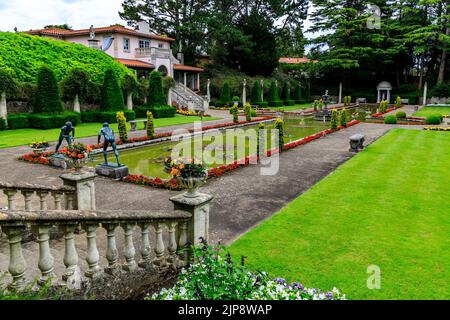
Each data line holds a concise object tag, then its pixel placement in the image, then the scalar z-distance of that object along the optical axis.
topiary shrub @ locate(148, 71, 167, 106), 36.12
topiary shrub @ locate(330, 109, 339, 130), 26.59
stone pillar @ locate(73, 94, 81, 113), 30.36
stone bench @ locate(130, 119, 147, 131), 25.77
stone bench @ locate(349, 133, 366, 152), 18.18
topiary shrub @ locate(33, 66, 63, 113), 26.83
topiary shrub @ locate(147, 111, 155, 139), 20.72
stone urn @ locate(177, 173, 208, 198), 5.72
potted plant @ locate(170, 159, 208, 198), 5.74
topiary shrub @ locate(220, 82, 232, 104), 49.84
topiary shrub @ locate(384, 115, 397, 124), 32.50
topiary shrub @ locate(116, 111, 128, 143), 19.36
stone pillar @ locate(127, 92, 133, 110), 34.89
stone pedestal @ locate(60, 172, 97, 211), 7.94
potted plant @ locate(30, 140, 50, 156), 15.39
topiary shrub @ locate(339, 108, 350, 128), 29.33
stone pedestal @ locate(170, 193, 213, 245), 5.70
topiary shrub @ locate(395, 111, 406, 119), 35.33
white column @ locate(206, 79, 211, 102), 49.31
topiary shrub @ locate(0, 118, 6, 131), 24.86
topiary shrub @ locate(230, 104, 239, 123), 30.75
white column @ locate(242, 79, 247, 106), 49.86
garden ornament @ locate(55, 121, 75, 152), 13.43
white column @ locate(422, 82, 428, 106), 54.53
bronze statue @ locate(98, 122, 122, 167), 12.41
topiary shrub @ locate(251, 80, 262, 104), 51.84
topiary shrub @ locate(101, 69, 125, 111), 31.44
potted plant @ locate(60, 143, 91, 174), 8.44
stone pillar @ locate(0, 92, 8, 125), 25.41
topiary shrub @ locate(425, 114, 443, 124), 30.48
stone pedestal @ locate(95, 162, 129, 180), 12.37
